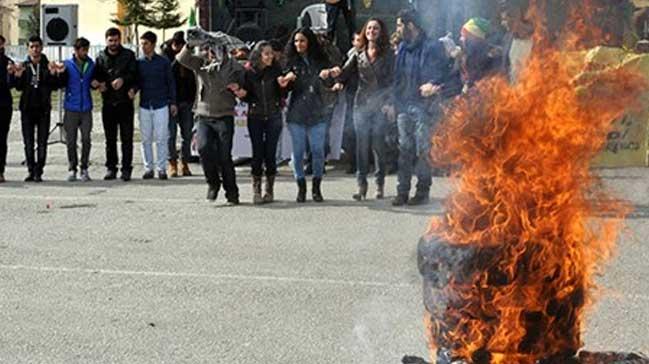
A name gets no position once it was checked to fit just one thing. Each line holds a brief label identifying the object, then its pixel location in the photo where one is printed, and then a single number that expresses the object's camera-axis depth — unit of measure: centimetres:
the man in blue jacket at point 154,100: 1366
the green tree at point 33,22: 6512
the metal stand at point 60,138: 1666
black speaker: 1739
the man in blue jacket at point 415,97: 1095
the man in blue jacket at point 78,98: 1364
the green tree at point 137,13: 5347
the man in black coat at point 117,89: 1348
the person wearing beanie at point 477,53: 957
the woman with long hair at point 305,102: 1159
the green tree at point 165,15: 5388
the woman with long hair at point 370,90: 1149
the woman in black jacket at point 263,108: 1154
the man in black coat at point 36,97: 1361
